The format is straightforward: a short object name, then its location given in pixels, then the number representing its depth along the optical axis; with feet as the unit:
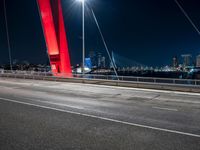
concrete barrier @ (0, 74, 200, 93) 56.99
